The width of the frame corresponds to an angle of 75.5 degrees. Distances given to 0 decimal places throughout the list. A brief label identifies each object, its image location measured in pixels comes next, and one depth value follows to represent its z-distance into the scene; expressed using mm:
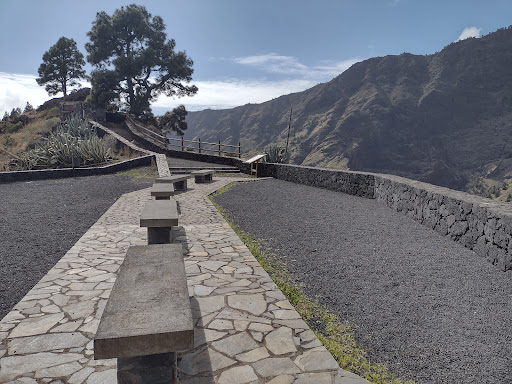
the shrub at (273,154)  17688
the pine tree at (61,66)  44875
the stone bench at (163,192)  6551
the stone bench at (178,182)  8920
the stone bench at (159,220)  4398
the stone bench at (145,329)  1853
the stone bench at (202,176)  12892
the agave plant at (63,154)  15391
